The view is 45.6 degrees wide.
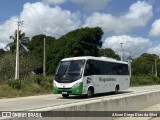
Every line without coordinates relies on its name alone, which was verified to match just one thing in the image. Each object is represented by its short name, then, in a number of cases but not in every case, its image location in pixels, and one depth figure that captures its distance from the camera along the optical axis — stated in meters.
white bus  11.81
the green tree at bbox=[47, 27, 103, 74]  38.22
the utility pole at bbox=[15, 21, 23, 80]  23.57
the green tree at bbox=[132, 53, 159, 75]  61.70
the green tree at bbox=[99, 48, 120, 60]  57.03
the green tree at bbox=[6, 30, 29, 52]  43.84
